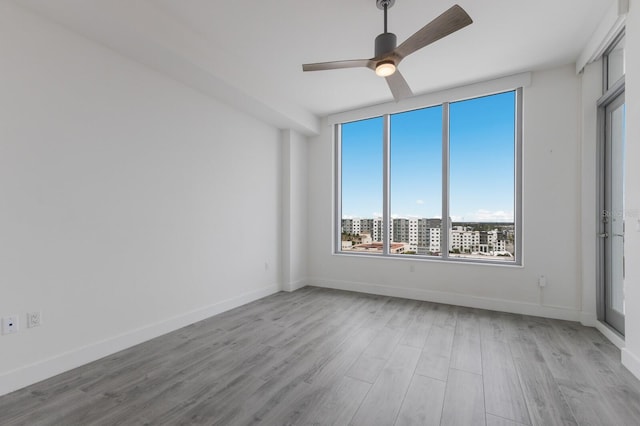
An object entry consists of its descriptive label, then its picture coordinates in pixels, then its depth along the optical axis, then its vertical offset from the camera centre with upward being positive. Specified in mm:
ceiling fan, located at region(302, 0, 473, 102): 1788 +1179
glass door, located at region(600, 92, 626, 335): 2695 -41
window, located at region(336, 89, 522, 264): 3768 +435
